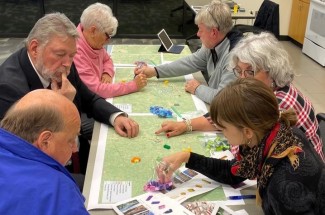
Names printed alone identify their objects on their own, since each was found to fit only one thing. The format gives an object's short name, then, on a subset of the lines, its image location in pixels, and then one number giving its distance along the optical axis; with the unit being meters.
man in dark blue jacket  1.76
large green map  1.54
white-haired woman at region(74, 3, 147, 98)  2.35
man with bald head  0.84
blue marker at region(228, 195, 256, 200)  1.44
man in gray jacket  2.34
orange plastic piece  1.64
